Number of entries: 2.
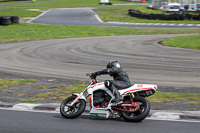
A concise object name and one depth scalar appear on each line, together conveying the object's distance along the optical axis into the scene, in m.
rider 15.07
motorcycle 14.71
